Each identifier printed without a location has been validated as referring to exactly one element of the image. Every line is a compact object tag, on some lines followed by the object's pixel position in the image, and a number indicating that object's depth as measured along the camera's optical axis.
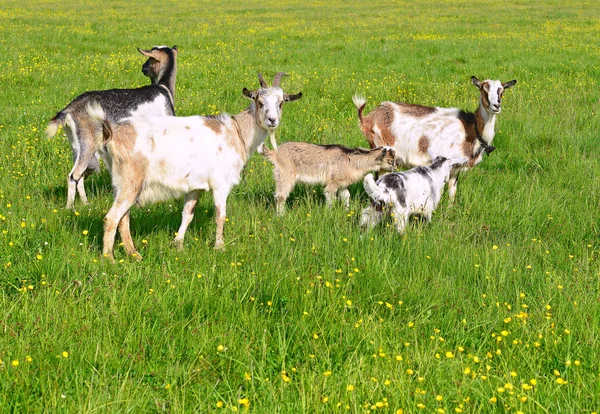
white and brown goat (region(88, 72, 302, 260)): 6.00
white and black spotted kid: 6.90
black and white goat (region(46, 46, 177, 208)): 7.64
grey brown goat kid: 8.17
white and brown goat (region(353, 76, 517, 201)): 8.93
